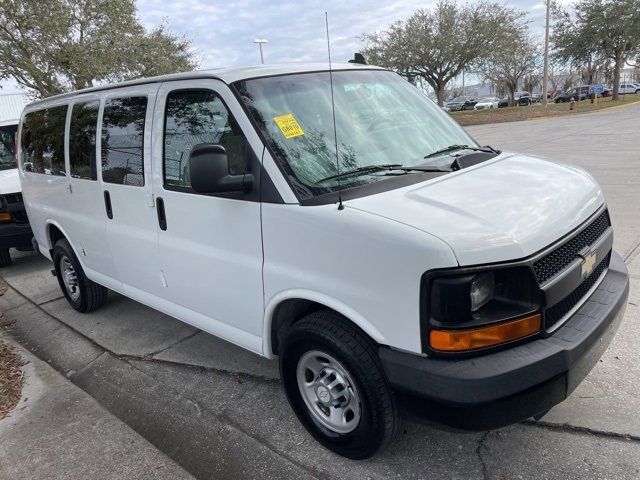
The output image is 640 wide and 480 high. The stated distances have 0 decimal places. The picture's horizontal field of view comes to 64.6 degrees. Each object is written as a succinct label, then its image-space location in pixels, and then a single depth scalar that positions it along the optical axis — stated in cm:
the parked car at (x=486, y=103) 5570
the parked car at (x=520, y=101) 5327
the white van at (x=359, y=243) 210
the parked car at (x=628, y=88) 5569
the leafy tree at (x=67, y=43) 1562
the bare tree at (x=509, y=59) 3441
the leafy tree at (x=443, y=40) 3394
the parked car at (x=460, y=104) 5881
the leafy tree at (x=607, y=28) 3353
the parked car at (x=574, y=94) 4946
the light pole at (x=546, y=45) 3268
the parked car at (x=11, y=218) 655
